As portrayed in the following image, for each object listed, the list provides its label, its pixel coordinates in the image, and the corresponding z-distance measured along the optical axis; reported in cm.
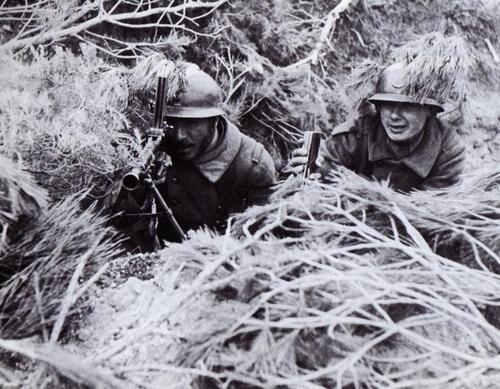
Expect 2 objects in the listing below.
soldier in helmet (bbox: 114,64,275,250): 276
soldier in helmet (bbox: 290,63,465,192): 300
